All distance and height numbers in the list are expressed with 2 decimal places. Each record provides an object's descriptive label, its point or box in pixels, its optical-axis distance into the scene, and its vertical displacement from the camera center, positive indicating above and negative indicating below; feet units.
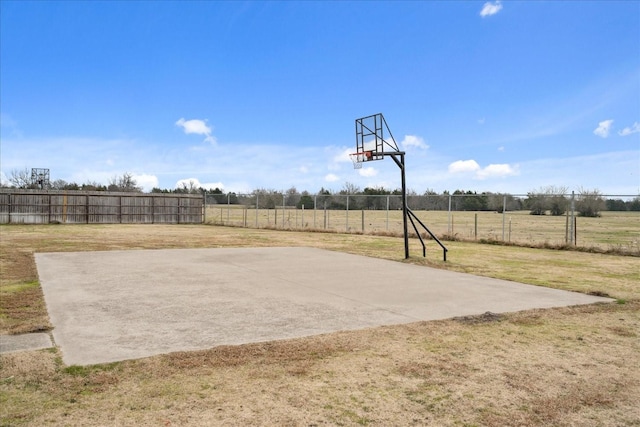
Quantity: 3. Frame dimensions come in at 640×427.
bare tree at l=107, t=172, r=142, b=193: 208.27 +9.46
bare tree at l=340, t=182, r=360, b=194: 176.28 +7.32
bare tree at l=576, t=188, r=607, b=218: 61.52 +0.98
